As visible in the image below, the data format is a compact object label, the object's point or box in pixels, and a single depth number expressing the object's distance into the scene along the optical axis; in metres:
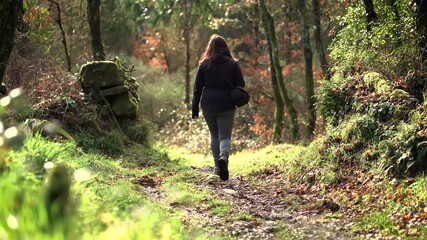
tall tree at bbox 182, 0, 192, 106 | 27.04
